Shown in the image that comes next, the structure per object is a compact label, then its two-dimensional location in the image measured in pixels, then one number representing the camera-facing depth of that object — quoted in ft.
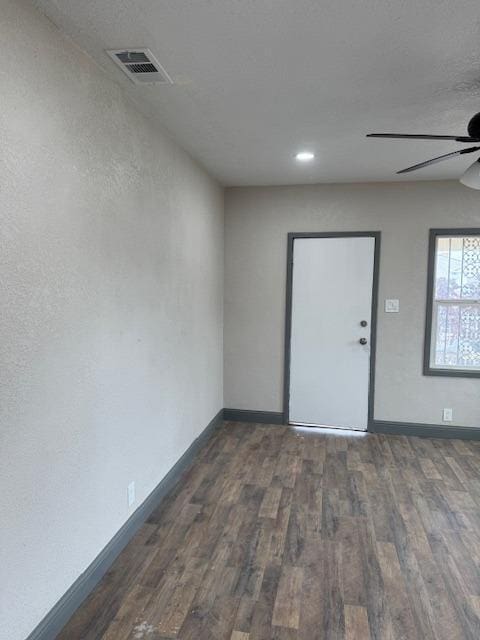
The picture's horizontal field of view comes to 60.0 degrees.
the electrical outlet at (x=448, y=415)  13.71
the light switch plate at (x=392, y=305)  13.88
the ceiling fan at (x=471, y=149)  6.87
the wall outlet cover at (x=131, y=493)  8.13
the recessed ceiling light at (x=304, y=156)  10.74
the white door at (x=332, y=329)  14.03
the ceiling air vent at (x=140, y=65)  6.15
